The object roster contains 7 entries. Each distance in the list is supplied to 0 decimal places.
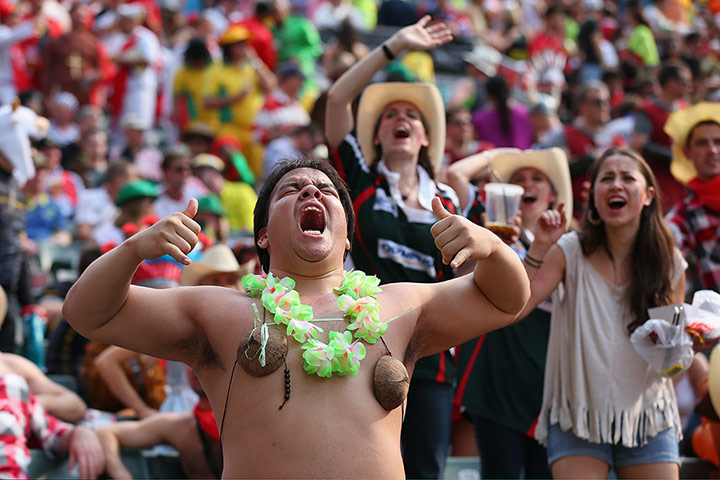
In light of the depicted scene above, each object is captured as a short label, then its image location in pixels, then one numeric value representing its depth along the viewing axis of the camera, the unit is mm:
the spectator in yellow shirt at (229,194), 17547
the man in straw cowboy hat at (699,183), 10555
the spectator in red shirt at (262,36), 23825
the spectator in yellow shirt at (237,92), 20812
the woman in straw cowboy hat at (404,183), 8852
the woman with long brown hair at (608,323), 8273
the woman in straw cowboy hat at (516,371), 9328
